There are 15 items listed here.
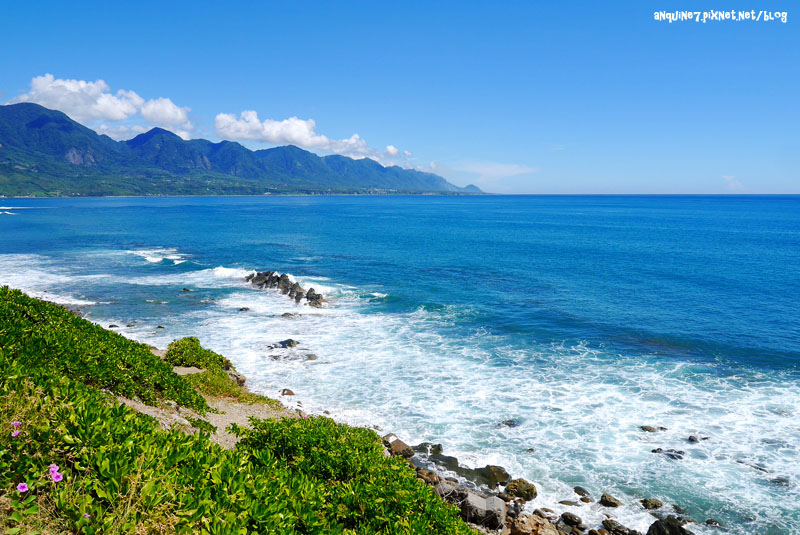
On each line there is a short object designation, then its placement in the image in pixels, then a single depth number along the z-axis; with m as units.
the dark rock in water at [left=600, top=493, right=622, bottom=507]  18.59
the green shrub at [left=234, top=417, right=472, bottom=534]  9.90
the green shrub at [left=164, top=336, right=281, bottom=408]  24.81
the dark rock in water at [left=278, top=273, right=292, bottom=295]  52.56
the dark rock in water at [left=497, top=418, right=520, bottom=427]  24.65
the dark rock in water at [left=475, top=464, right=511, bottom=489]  20.00
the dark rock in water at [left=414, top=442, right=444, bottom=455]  22.23
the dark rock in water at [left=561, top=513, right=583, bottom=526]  17.53
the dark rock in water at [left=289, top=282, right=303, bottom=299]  50.38
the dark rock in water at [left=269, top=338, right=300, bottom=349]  35.56
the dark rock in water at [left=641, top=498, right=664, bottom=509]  18.56
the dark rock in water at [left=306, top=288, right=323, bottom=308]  47.06
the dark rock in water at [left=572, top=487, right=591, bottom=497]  19.33
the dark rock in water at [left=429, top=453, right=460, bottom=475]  20.91
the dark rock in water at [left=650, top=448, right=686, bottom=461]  21.80
